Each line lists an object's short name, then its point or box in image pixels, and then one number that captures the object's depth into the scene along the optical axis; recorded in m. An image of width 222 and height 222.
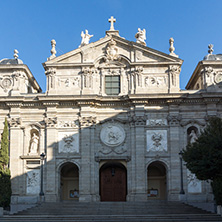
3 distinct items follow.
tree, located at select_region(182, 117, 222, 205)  20.65
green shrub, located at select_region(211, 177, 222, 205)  23.80
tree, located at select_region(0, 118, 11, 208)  25.98
